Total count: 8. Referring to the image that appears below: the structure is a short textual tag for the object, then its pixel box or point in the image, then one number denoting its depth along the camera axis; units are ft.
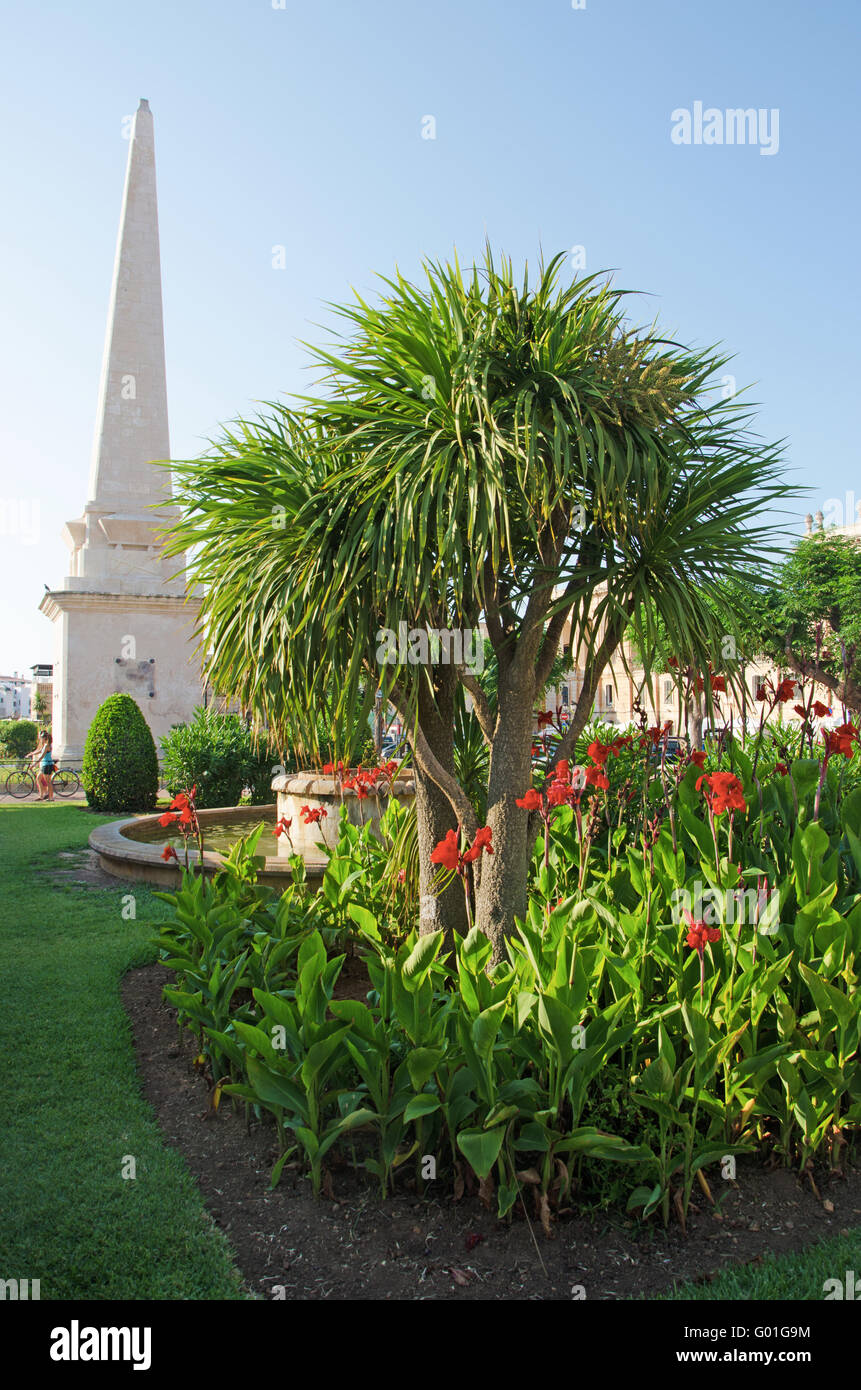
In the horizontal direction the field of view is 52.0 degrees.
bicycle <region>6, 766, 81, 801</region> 61.31
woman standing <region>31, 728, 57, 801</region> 57.88
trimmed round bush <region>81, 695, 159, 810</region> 47.80
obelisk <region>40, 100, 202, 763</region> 64.39
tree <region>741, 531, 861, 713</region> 85.56
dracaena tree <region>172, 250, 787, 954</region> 12.08
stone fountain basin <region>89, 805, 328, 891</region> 21.56
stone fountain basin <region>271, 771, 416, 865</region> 24.47
